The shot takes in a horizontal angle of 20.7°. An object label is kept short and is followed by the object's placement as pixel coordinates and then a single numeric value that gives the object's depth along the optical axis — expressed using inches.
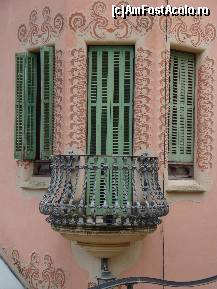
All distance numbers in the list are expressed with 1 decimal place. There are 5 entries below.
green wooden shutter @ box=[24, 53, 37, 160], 339.6
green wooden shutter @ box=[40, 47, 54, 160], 324.8
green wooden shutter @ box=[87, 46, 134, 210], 320.5
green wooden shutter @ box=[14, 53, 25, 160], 341.7
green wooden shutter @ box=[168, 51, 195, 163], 336.2
